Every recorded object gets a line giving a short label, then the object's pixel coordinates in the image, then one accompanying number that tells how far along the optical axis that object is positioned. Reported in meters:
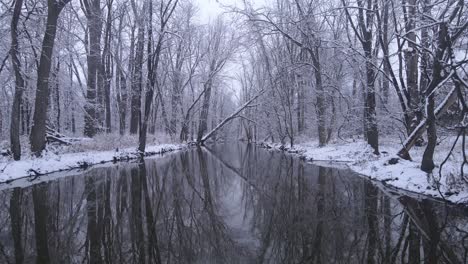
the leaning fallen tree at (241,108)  35.93
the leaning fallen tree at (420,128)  9.20
